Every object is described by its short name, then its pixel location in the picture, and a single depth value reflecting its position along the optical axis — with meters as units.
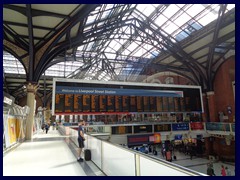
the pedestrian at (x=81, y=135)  7.54
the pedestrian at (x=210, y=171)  13.98
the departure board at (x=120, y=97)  13.02
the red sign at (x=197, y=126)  18.39
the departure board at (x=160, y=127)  17.55
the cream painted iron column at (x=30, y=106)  14.15
